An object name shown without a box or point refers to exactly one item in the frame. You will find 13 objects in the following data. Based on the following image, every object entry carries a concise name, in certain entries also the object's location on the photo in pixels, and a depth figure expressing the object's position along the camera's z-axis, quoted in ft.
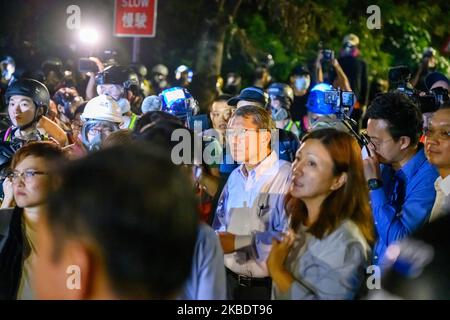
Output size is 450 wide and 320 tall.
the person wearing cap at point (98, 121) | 20.77
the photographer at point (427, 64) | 38.11
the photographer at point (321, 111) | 17.93
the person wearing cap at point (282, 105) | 29.27
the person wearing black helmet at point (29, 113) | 22.85
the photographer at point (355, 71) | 38.09
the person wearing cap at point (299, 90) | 36.90
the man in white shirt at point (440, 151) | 14.96
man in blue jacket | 14.52
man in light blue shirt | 13.50
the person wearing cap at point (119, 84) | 26.04
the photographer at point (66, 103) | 31.88
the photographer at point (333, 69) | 33.48
